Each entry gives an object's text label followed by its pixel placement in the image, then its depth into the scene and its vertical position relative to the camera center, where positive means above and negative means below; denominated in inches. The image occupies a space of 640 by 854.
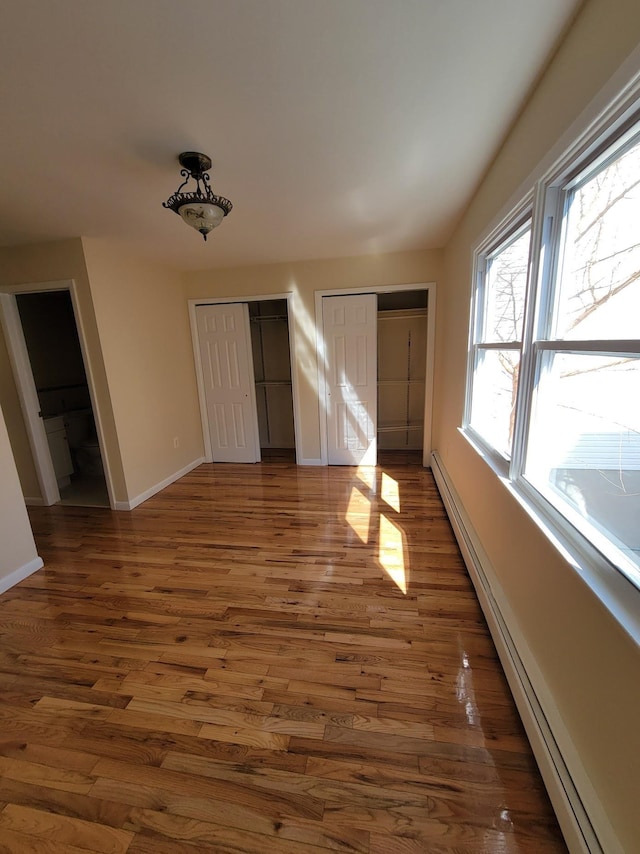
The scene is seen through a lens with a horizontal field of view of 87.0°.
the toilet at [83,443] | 159.3 -37.1
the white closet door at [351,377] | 157.2 -11.6
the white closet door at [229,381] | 169.5 -11.9
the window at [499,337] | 73.4 +2.5
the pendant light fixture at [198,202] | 71.8 +33.1
